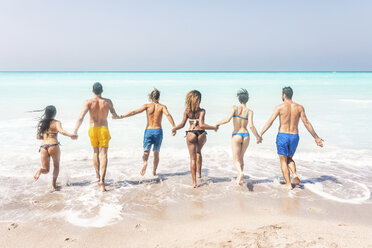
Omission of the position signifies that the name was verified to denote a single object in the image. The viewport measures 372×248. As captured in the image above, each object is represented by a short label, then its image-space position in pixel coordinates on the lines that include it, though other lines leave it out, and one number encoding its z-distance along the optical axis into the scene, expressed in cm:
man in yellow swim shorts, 524
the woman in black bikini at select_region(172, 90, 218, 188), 522
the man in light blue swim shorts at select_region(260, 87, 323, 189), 528
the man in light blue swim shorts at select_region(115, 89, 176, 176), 567
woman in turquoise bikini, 526
